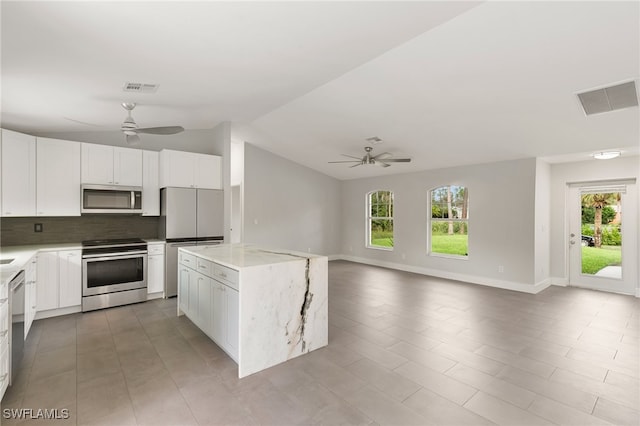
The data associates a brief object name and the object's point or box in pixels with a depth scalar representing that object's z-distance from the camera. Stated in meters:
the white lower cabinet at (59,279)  3.85
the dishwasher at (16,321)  2.36
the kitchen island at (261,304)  2.62
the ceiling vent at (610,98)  3.16
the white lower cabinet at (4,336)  2.15
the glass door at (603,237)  5.32
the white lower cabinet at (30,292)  3.18
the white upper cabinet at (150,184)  4.95
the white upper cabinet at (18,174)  3.69
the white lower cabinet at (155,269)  4.72
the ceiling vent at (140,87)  3.13
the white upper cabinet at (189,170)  4.99
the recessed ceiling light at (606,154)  4.78
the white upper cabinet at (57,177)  4.06
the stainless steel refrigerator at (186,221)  4.86
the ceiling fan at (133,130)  3.53
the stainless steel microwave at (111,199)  4.38
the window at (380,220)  8.12
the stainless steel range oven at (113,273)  4.16
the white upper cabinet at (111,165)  4.42
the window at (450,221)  6.61
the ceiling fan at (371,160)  5.25
